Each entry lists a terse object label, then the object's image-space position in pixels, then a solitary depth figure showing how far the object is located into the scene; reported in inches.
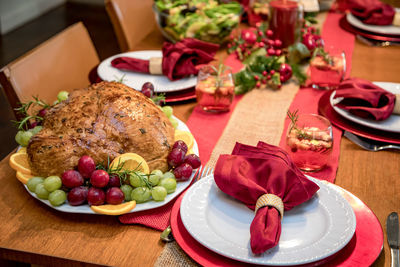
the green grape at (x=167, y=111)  52.9
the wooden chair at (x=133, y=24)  85.9
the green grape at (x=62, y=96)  54.1
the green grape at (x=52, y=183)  40.1
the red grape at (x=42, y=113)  50.4
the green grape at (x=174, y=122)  52.3
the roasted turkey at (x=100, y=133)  42.1
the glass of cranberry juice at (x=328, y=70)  64.7
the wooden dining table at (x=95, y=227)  36.6
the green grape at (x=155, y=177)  41.2
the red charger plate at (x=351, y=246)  34.2
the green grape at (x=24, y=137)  47.1
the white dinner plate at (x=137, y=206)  39.7
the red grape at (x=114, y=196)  39.4
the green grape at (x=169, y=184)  41.3
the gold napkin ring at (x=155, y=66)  66.1
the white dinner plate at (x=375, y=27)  83.4
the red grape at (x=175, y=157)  43.8
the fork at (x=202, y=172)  45.9
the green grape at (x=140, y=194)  40.1
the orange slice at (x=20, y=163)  44.1
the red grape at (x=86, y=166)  40.0
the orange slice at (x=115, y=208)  38.8
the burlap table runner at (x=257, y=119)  53.9
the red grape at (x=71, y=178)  39.8
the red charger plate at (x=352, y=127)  52.2
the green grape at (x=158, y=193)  40.3
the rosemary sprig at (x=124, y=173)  40.0
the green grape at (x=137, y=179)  40.2
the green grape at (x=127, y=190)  40.4
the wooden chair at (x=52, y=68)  60.9
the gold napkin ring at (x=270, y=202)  36.6
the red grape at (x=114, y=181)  40.2
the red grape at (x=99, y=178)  39.1
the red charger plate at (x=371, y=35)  83.2
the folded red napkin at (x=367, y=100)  53.5
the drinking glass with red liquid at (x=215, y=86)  59.0
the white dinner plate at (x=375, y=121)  52.0
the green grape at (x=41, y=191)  40.7
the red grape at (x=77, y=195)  39.5
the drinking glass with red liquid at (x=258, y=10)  92.5
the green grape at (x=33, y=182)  41.4
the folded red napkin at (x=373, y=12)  84.1
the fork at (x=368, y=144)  50.9
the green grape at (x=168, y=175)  42.4
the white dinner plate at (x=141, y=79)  63.2
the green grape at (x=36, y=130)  48.6
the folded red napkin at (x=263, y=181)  36.6
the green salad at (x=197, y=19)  78.8
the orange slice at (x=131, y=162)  41.2
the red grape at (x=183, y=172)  43.0
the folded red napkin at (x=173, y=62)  64.7
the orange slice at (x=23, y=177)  43.2
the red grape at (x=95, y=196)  39.3
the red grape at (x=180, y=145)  45.0
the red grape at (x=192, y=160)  44.7
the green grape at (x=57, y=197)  39.6
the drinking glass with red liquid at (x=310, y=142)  46.4
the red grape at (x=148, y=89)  55.3
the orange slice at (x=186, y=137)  48.9
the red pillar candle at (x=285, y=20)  76.2
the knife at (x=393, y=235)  35.0
